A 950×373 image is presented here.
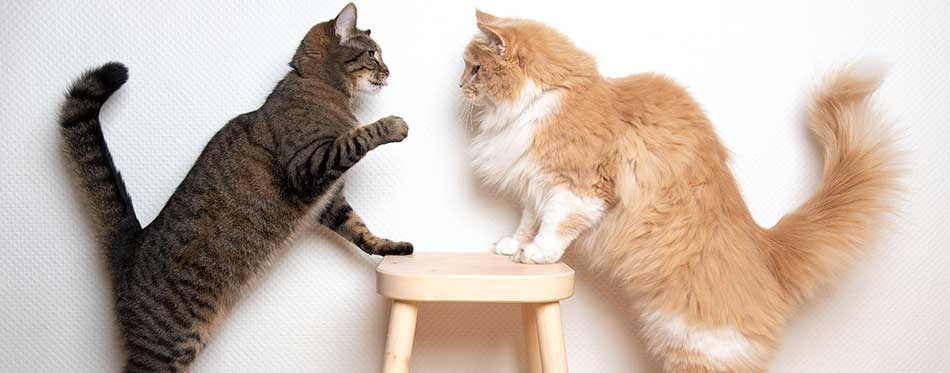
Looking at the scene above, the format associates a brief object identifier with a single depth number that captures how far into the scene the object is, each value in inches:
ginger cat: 49.3
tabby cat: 52.5
